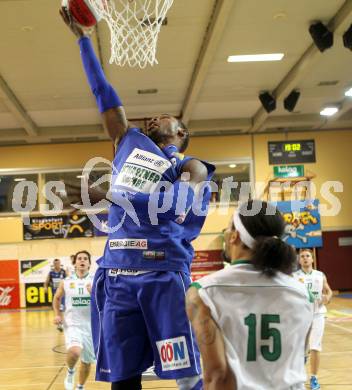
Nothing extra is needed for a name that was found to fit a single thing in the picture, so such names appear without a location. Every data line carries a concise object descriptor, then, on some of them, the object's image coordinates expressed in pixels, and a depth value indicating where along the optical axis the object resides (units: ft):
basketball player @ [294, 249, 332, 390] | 23.61
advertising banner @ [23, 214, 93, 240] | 65.00
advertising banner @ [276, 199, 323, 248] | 61.11
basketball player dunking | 9.57
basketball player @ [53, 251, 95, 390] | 23.63
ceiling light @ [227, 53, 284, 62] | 42.60
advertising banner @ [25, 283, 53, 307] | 63.77
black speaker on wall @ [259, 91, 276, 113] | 52.34
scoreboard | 65.77
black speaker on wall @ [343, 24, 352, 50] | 36.17
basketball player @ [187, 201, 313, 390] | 7.38
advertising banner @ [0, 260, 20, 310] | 64.08
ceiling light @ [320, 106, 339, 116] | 59.16
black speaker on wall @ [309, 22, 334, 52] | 36.70
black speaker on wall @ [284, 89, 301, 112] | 51.70
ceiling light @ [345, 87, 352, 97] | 53.27
